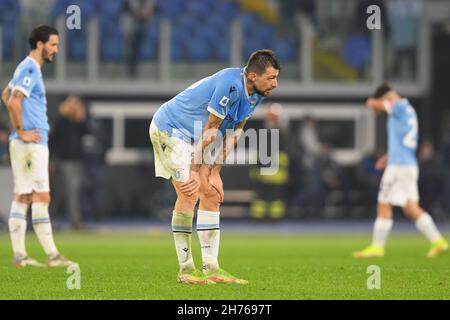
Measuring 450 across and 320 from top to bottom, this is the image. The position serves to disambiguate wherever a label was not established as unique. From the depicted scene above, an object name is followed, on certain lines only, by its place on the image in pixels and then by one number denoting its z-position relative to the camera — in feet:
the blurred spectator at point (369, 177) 79.51
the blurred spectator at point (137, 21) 85.56
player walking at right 47.19
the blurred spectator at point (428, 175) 79.71
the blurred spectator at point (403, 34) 88.28
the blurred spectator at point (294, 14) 88.12
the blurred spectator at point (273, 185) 73.92
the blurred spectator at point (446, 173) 80.74
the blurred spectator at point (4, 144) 68.14
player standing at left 37.68
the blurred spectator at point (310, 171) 79.46
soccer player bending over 30.86
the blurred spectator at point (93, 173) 74.69
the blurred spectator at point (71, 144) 65.62
